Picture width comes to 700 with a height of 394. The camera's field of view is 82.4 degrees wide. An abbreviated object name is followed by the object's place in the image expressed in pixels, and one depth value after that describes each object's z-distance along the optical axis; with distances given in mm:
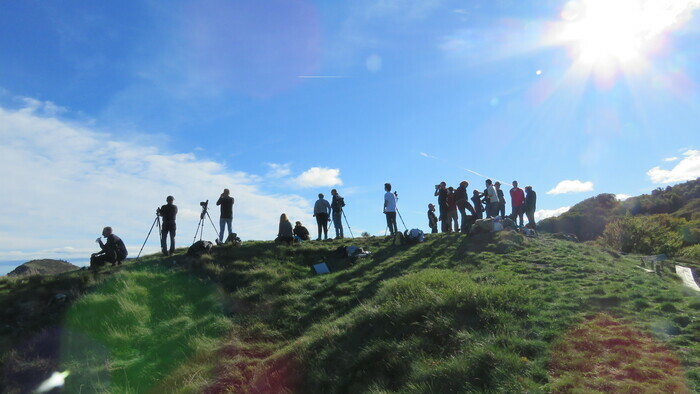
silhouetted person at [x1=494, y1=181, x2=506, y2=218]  18973
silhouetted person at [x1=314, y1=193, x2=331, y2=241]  18469
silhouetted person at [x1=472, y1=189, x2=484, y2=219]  19477
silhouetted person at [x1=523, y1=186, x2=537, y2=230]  17750
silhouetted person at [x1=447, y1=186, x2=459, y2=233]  18547
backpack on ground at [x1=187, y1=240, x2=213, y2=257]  14594
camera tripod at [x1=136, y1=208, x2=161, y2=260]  16450
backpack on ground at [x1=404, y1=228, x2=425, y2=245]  16531
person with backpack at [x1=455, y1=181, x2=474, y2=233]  17625
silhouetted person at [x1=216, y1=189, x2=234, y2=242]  16109
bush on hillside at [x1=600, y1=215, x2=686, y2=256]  22188
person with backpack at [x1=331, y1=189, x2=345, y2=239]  19464
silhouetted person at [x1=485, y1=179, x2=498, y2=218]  17812
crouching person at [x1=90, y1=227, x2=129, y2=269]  14414
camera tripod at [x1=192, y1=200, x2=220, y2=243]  17438
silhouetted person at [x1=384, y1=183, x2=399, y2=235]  17641
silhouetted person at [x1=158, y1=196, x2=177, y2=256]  14734
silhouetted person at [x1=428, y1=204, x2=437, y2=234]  21203
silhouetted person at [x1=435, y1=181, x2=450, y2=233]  18344
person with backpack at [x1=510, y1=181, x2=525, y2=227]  18016
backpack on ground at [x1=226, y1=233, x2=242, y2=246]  16444
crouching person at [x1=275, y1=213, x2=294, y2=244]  16969
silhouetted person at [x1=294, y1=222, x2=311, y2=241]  18609
